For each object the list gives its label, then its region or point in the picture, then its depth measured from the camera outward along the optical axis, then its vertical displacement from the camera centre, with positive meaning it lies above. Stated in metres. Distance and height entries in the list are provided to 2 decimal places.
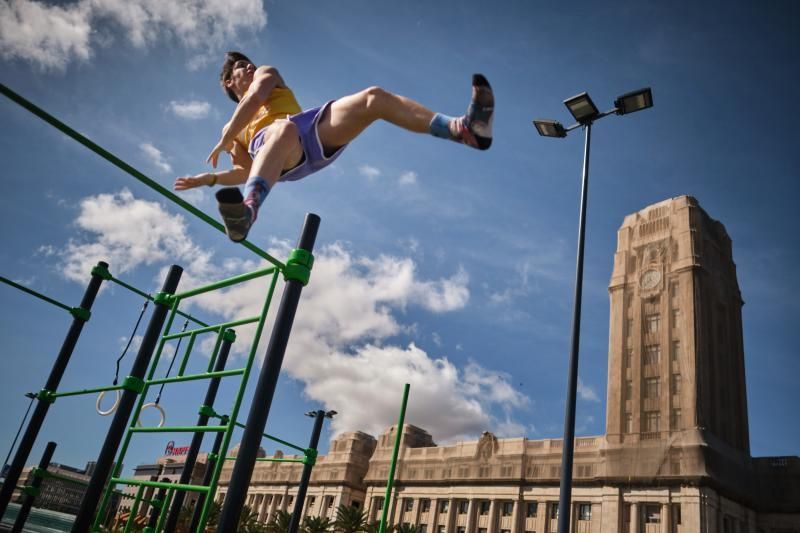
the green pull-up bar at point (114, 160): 3.54 +2.04
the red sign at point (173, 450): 95.75 +7.13
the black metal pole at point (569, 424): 8.75 +2.22
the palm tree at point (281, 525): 53.29 -0.77
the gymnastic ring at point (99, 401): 6.28 +0.82
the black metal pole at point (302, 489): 15.16 +0.82
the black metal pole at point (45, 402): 7.46 +0.84
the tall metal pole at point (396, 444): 9.82 +1.81
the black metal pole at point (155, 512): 8.11 -0.33
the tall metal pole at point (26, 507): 8.80 -0.59
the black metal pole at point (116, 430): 5.41 +0.51
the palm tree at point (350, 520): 53.19 +0.87
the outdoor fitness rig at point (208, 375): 3.93 +1.00
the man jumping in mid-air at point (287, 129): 3.13 +2.22
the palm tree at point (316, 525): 50.59 -0.11
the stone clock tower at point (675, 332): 48.22 +22.33
